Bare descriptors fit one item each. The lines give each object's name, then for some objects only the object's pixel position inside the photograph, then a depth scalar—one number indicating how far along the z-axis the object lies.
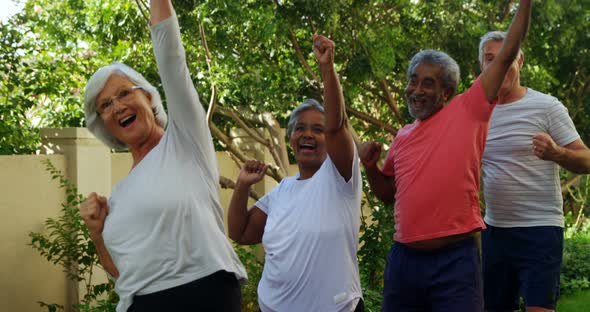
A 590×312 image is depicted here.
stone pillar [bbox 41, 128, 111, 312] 7.74
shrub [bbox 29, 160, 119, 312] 7.09
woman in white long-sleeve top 2.83
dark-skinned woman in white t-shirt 3.50
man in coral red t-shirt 3.74
